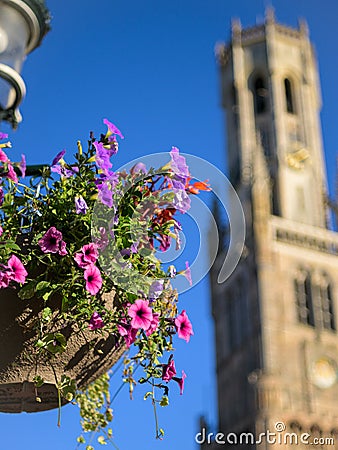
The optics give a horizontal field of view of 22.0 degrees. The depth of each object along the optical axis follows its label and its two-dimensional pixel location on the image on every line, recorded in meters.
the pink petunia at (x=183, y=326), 2.57
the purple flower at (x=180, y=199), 2.67
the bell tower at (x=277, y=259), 36.50
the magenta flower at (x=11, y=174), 2.61
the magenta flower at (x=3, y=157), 2.59
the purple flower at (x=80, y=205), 2.49
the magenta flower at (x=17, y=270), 2.36
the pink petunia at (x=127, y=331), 2.50
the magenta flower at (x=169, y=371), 2.64
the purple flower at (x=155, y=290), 2.59
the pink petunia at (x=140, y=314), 2.45
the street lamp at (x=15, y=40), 3.46
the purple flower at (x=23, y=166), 2.79
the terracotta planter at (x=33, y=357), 2.45
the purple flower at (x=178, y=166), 2.68
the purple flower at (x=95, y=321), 2.45
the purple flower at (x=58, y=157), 2.66
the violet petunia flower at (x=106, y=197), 2.53
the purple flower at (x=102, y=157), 2.62
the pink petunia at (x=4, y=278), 2.36
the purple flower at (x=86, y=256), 2.42
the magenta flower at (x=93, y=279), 2.39
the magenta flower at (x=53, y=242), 2.45
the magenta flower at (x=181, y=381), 2.65
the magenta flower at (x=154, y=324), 2.52
